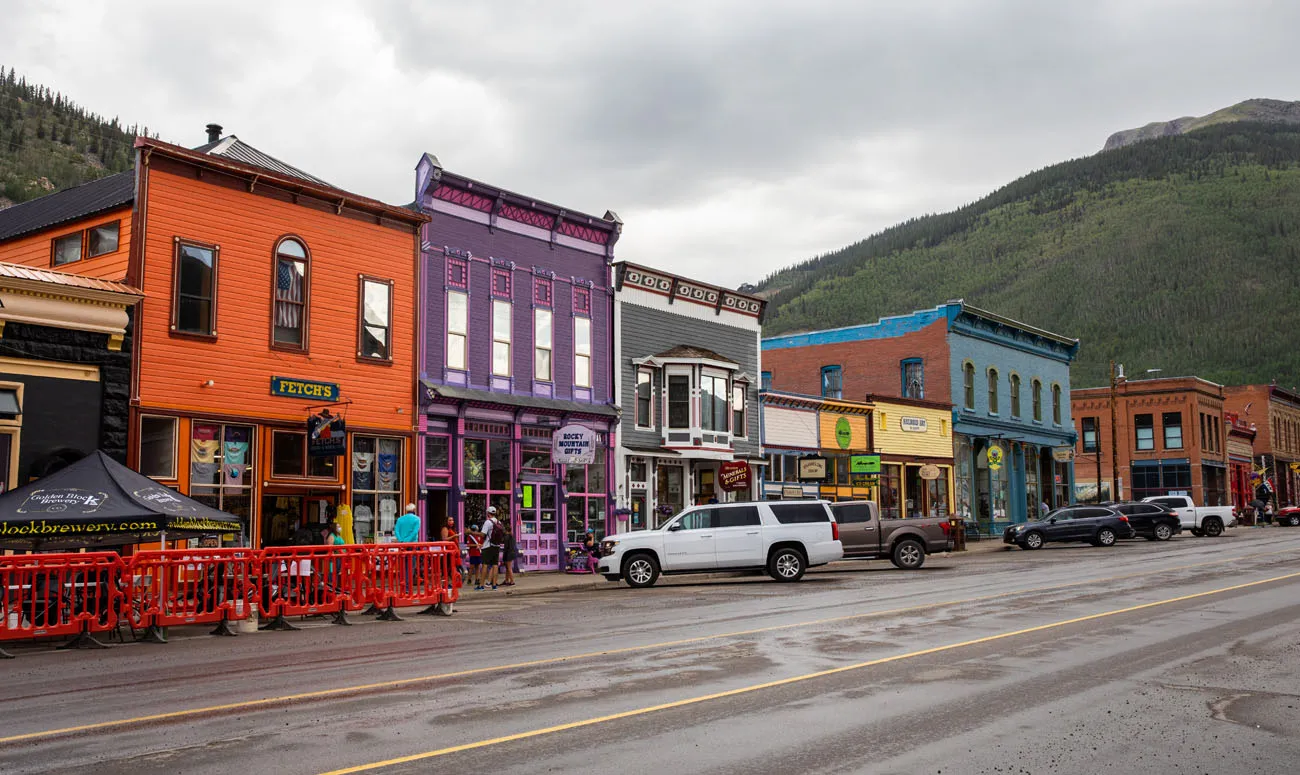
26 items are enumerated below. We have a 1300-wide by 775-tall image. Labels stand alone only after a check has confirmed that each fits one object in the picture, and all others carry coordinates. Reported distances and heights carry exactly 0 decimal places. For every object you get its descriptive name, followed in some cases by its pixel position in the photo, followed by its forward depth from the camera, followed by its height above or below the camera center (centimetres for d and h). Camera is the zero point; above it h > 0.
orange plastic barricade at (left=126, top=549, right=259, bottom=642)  1545 -136
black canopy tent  1534 -25
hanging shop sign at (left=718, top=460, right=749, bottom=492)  3372 +51
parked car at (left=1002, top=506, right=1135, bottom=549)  3966 -132
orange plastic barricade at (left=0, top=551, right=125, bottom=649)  1445 -138
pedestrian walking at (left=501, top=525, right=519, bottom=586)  2503 -143
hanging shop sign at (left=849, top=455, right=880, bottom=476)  4075 +100
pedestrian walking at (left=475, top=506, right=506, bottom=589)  2456 -111
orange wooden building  2194 +368
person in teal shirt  2200 -69
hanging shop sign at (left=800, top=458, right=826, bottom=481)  3859 +78
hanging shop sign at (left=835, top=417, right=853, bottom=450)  4197 +222
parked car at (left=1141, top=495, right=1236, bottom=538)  4625 -108
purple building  2802 +366
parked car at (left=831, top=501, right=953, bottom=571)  2886 -120
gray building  3362 +286
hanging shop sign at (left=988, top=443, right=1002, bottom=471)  4197 +140
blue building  4912 +528
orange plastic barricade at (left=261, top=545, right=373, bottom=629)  1697 -138
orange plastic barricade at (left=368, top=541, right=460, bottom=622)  1834 -140
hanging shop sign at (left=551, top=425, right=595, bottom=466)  2847 +120
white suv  2466 -119
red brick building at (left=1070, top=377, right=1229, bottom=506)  7162 +355
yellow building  4438 +151
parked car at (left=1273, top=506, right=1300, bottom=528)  5991 -137
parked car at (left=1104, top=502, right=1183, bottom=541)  4244 -111
